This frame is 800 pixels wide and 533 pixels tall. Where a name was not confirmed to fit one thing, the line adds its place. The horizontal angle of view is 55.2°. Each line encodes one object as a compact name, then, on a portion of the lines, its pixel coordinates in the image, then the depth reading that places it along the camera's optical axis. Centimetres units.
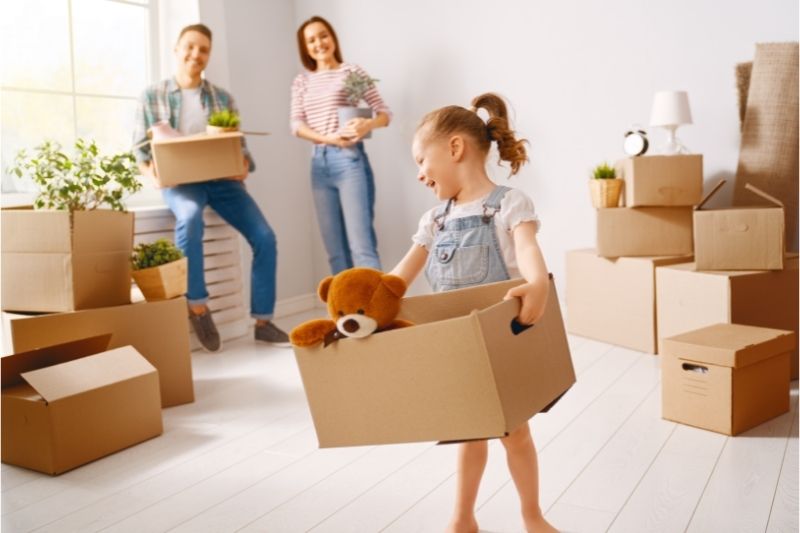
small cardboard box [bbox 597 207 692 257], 315
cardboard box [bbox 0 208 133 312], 241
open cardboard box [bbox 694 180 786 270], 272
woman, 392
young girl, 156
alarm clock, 313
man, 342
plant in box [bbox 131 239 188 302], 268
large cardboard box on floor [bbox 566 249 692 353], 311
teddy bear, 122
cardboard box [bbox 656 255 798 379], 276
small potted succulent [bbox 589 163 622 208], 324
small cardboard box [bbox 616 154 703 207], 307
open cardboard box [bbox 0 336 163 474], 208
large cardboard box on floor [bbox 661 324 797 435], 219
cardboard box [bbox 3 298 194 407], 237
